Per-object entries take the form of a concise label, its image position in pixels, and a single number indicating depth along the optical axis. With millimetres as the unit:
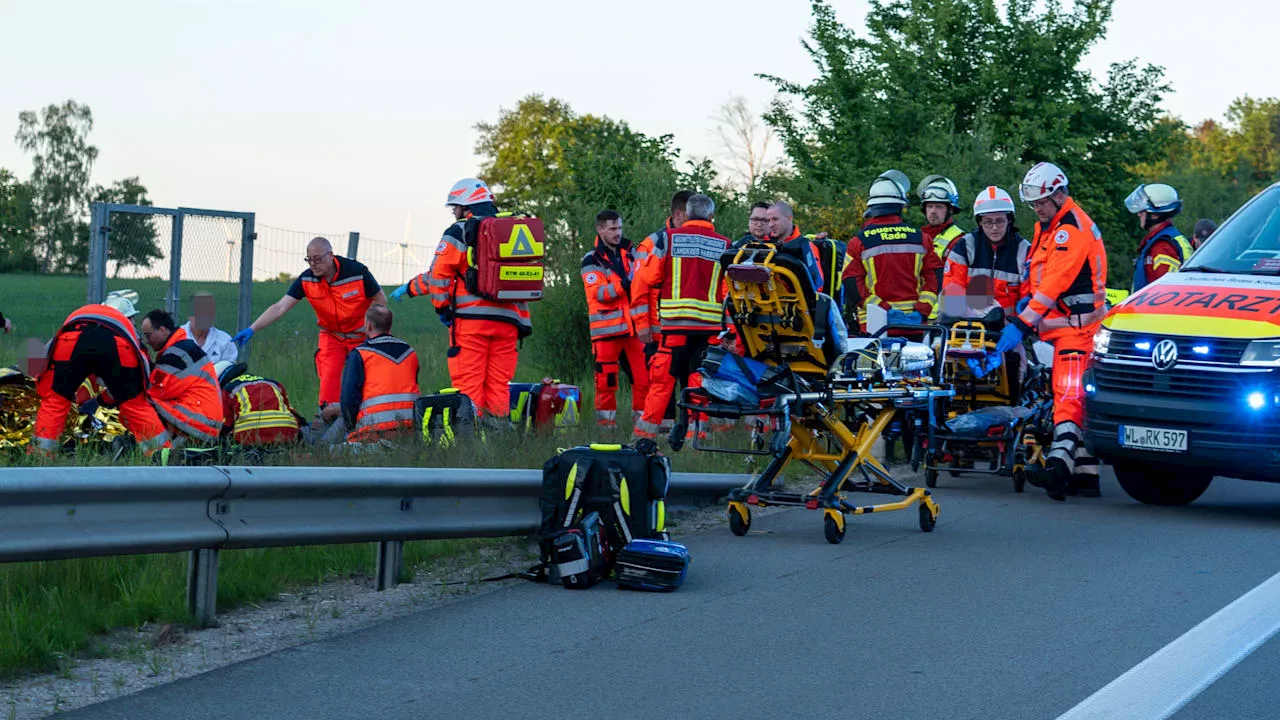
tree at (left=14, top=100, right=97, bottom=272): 102750
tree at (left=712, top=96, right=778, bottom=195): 54838
